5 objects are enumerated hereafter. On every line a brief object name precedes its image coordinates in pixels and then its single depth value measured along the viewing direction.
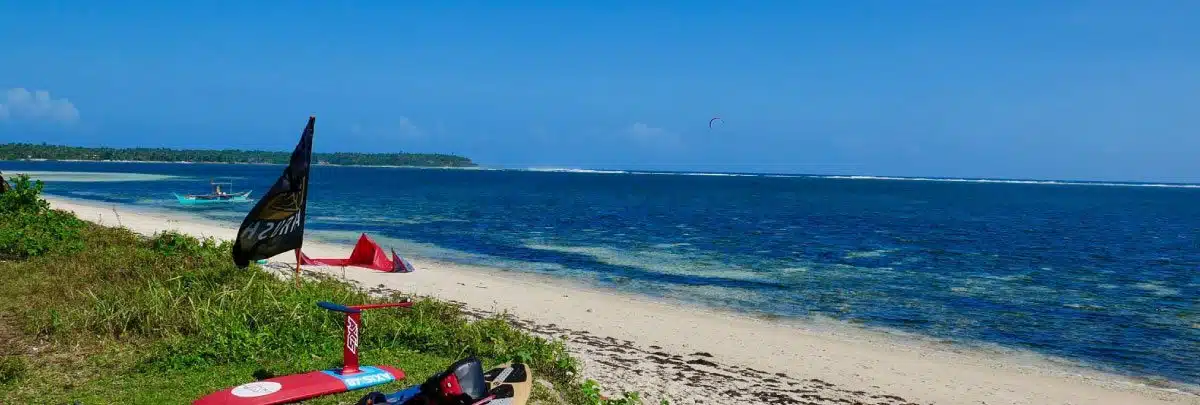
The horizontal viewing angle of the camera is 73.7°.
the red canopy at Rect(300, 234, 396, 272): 22.12
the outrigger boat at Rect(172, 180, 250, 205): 63.28
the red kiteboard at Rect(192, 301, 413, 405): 9.15
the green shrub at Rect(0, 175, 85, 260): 18.16
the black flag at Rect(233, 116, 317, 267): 11.55
